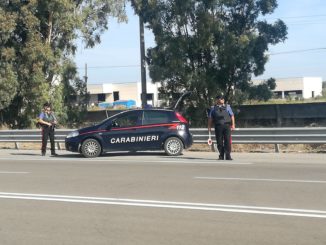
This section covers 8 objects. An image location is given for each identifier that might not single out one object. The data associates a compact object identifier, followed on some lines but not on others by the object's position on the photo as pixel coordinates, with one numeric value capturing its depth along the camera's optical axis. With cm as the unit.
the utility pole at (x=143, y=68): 2492
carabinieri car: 1664
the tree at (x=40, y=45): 2836
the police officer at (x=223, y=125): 1488
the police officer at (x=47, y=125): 1809
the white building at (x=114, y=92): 11419
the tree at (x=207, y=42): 2718
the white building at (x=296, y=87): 11819
